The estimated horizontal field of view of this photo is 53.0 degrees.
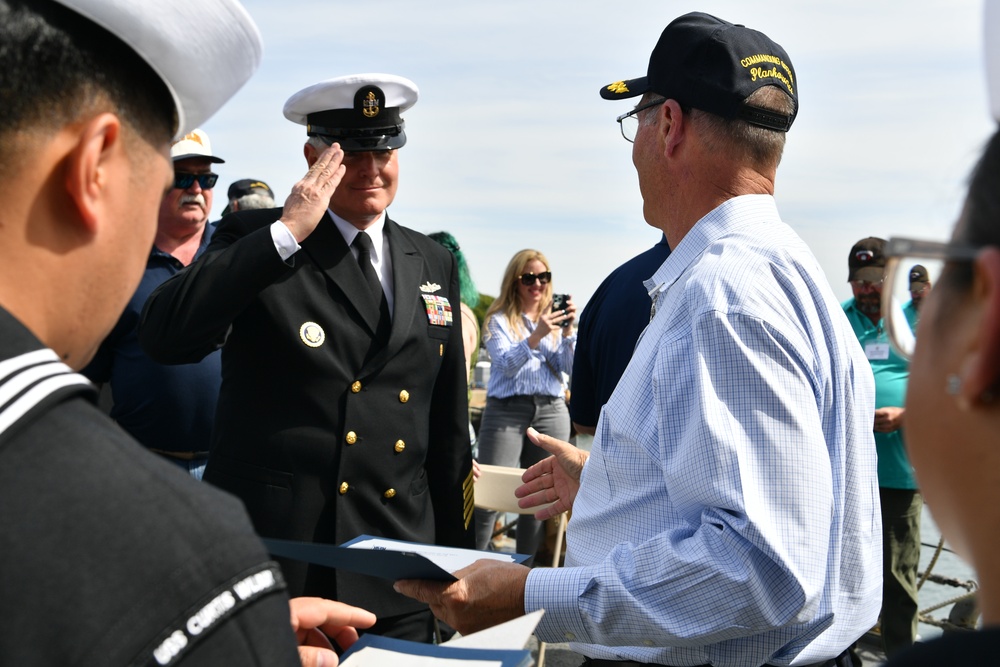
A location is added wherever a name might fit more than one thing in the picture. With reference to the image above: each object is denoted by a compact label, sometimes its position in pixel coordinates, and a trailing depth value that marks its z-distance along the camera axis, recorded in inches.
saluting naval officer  112.3
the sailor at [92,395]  34.8
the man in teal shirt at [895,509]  215.6
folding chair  203.3
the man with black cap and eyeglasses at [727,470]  70.4
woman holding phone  280.4
